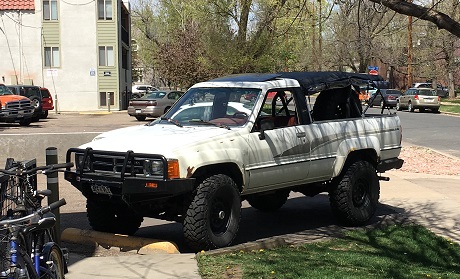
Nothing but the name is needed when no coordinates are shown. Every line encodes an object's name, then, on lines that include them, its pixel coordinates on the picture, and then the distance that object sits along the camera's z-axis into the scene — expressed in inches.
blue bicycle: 162.6
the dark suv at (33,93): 1244.5
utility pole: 1723.7
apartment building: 1700.3
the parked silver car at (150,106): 1280.8
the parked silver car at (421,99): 1674.5
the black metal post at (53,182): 289.4
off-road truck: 278.7
